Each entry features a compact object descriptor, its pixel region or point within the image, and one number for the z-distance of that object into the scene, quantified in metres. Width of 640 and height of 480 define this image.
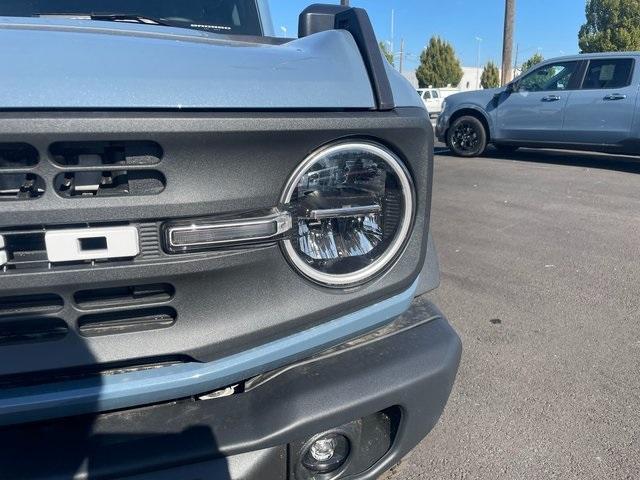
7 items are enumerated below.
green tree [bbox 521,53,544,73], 55.09
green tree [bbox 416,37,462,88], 48.69
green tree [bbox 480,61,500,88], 48.47
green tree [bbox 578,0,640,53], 32.22
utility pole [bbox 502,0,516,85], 17.36
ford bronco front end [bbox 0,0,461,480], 1.09
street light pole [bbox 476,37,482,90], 63.61
